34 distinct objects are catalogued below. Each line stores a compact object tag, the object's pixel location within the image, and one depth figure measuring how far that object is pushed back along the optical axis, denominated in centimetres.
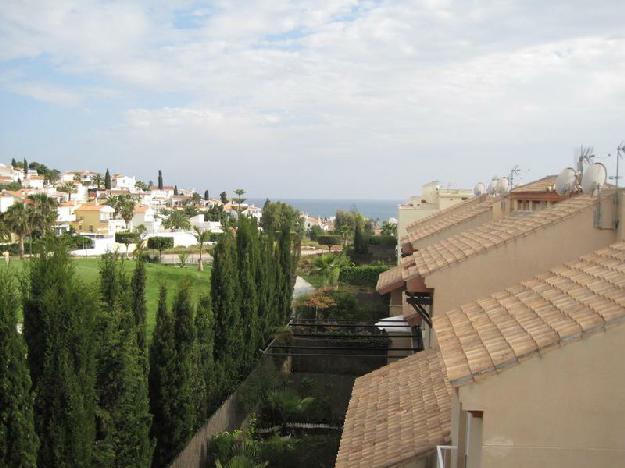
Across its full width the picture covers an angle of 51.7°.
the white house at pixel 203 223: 11078
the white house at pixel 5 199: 9909
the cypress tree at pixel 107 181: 16065
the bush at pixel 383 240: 5913
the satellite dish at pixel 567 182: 1289
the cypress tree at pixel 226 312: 1888
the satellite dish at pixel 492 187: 2355
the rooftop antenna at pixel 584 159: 1181
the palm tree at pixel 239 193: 9755
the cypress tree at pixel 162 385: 1349
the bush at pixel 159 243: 6694
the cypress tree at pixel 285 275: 2923
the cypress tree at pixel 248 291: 2070
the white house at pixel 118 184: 19350
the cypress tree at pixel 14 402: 871
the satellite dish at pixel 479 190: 2812
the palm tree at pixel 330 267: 3938
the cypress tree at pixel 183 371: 1354
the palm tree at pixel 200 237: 5262
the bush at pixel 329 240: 7900
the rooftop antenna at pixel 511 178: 2073
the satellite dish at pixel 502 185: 2078
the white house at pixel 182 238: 8262
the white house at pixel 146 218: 10869
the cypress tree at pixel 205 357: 1546
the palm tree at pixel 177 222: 10562
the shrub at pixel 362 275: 4231
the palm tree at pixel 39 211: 5897
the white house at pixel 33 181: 14900
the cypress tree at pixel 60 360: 942
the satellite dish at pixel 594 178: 1031
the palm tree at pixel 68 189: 13855
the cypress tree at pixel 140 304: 1280
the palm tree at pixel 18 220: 5784
